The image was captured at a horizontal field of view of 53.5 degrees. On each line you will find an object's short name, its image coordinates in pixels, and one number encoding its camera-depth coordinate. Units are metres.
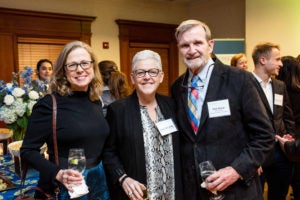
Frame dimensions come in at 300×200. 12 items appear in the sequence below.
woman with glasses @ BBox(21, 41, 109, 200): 1.45
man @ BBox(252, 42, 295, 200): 2.70
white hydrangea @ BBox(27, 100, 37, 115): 2.16
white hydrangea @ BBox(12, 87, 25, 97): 2.15
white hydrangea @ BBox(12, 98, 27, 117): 2.11
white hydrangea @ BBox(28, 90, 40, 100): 2.17
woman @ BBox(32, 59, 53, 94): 4.51
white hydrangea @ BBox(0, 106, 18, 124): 2.09
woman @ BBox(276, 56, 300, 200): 2.99
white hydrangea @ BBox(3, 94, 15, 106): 2.09
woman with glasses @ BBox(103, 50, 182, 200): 1.58
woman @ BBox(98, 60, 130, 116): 3.04
